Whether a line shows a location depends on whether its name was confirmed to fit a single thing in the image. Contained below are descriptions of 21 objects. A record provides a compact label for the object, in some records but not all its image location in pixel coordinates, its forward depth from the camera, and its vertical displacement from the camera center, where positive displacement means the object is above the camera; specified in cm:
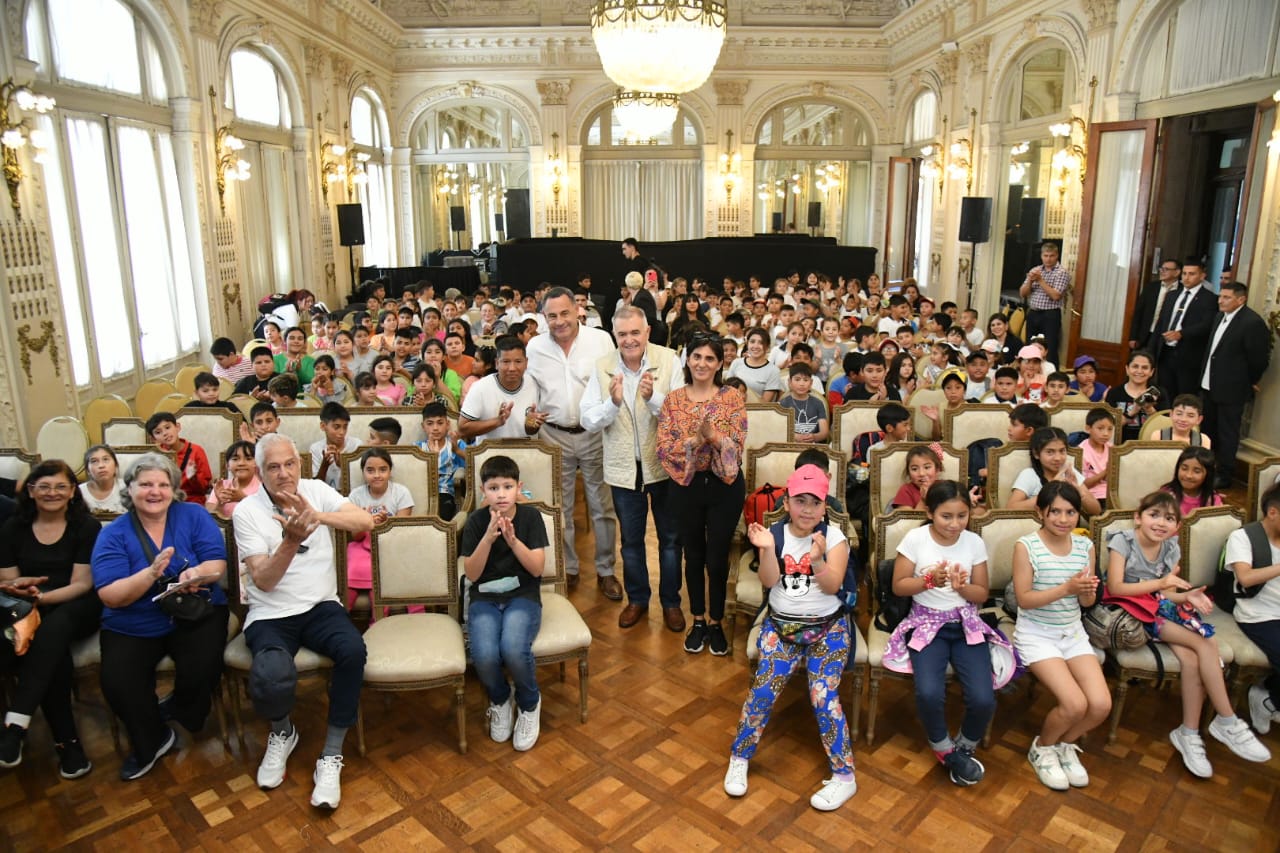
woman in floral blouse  406 -99
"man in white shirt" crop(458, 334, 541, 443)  472 -89
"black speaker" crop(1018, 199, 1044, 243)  1183 +16
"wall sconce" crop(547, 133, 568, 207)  1761 +120
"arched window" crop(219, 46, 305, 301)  1099 +81
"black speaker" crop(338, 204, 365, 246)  1340 +16
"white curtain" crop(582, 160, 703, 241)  1866 +72
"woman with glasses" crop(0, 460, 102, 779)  344 -138
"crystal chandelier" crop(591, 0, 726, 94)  749 +165
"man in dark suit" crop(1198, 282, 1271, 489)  678 -101
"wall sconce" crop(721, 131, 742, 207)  1769 +133
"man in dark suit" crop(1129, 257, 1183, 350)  779 -67
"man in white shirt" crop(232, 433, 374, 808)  335 -143
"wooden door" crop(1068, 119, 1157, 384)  873 -8
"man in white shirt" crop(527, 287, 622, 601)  476 -82
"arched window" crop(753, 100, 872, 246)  1812 +146
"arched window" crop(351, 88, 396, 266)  1602 +108
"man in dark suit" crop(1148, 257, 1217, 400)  726 -81
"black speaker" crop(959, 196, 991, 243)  1155 +21
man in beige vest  429 -90
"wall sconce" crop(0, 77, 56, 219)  648 +80
